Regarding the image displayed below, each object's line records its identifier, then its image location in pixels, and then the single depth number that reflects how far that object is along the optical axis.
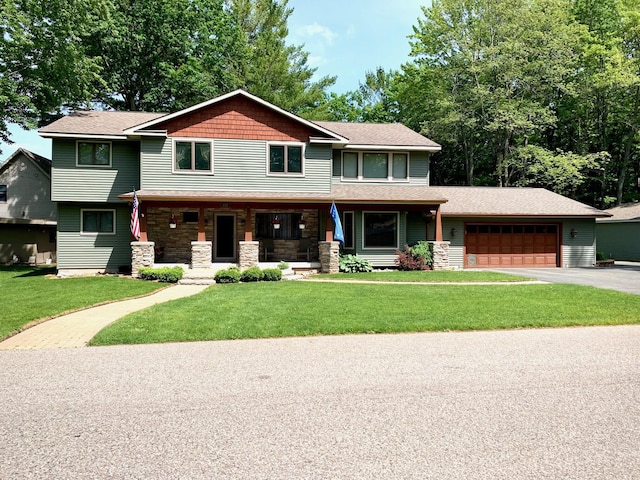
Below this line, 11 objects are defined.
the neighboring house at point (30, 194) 27.52
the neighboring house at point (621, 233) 27.33
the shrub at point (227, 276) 15.77
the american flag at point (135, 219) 16.59
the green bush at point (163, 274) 15.98
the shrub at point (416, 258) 19.12
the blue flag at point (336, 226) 17.39
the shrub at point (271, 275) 16.14
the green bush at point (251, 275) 15.93
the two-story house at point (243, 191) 18.16
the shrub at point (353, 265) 18.67
